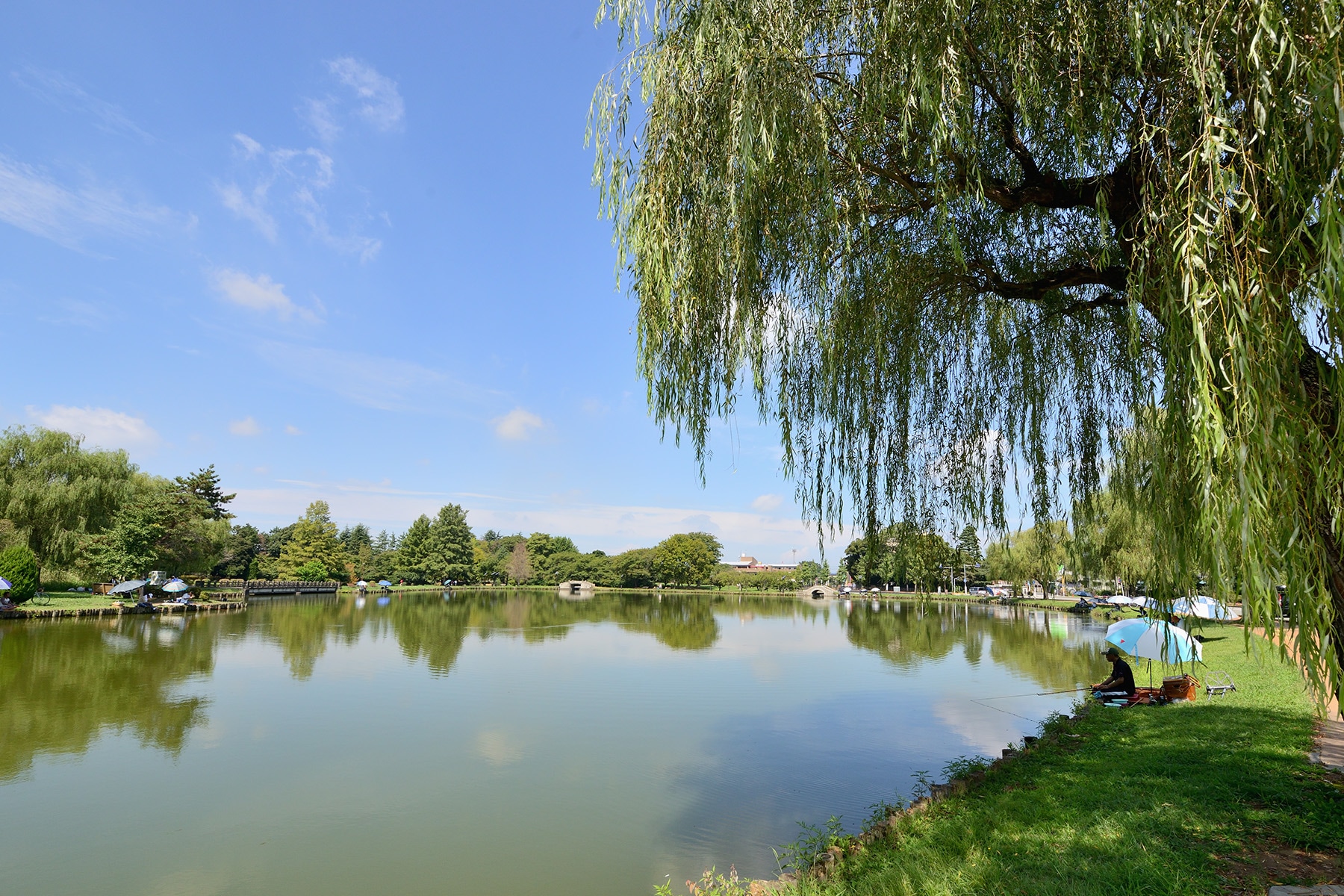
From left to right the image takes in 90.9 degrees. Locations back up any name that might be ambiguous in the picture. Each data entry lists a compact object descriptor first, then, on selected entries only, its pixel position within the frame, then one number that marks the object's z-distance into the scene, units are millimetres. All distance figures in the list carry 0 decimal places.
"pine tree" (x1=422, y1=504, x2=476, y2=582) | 63594
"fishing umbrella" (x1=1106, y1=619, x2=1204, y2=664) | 10141
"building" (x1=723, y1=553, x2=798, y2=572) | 106562
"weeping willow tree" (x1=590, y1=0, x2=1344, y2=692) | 2334
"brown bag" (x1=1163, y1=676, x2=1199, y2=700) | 9109
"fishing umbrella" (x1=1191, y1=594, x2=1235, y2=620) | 14812
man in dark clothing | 9453
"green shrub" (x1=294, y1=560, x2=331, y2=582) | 51438
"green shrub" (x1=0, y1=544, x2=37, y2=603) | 21750
